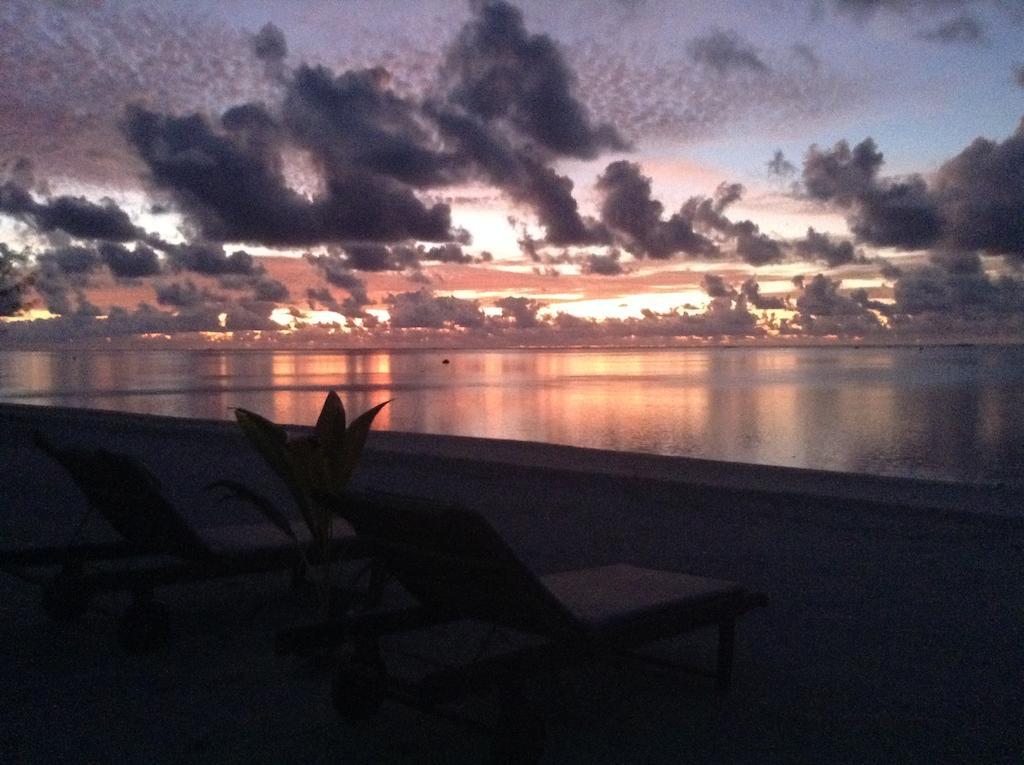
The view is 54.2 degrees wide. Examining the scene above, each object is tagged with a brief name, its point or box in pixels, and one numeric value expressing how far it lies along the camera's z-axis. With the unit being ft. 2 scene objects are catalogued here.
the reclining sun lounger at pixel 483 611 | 10.22
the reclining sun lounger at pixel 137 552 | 14.57
